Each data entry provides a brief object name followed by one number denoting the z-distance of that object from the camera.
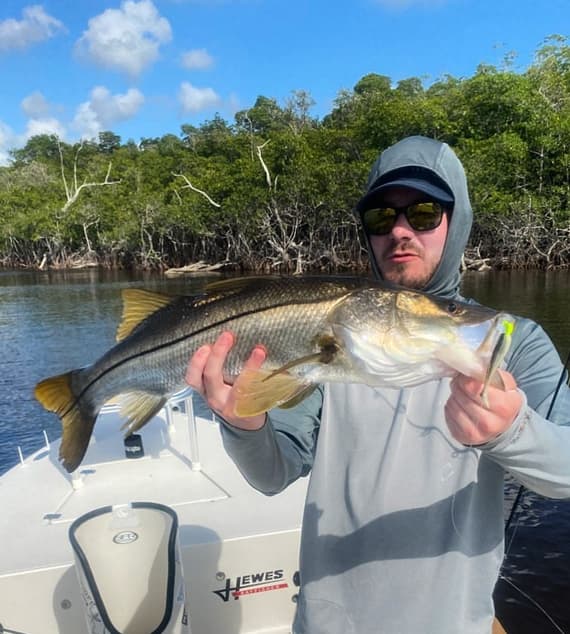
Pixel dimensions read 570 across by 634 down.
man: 1.83
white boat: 3.01
